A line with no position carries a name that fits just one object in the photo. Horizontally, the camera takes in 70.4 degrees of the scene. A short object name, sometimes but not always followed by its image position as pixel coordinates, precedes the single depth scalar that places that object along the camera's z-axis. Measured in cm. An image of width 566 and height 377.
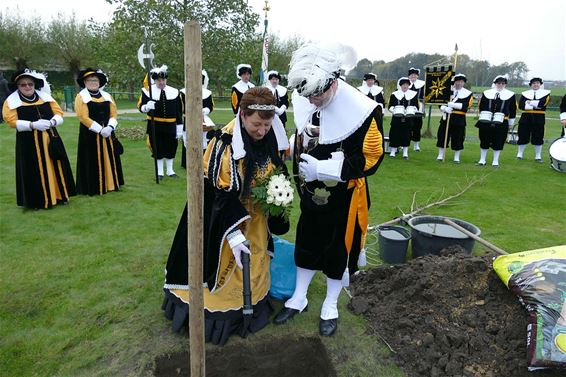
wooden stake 153
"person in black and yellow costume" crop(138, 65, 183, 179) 732
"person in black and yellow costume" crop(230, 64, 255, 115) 959
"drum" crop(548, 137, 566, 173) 881
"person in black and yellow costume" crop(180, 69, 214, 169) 844
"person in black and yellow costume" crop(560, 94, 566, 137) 891
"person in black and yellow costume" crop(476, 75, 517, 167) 941
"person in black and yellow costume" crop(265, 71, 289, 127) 1046
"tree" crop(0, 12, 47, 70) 2672
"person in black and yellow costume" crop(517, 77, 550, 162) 1023
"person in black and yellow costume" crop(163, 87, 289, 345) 268
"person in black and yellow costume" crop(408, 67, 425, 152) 1078
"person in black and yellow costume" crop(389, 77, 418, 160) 1051
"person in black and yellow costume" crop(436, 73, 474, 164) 980
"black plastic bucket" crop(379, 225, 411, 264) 420
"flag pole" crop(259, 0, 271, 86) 554
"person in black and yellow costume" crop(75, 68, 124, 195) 614
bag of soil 235
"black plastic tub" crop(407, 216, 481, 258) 404
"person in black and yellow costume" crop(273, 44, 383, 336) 267
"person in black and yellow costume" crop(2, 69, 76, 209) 542
